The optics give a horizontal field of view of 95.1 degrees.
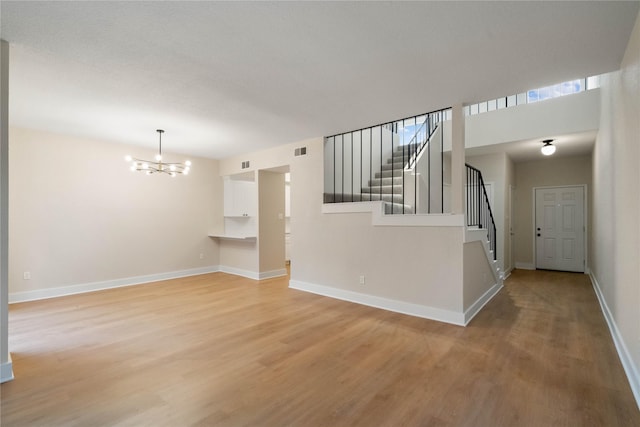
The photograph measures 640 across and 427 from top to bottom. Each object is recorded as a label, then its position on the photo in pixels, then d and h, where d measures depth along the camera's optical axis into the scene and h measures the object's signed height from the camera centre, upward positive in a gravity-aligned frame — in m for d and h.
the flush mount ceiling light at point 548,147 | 5.43 +1.23
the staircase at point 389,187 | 5.52 +0.54
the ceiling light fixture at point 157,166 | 4.81 +0.96
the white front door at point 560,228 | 6.81 -0.36
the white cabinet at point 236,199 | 7.20 +0.37
